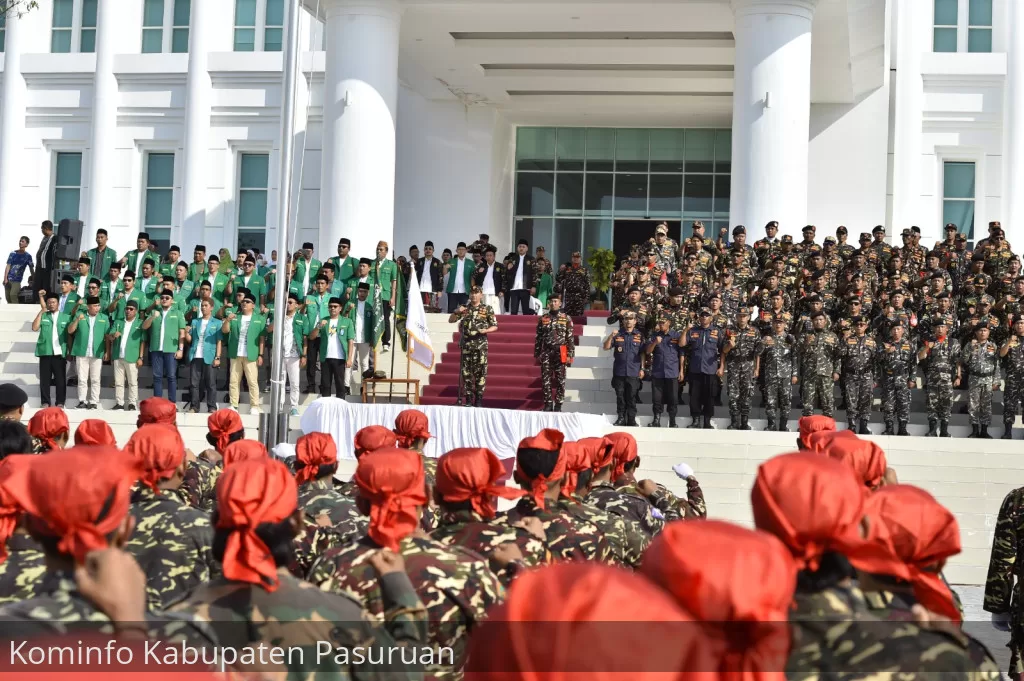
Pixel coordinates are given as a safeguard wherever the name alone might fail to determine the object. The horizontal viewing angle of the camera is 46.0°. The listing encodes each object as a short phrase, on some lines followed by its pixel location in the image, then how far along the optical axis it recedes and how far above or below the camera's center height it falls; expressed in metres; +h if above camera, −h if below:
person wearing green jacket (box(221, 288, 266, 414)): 17.97 +0.09
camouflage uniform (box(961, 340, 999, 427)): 15.95 +0.01
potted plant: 27.58 +2.20
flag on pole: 17.97 +0.37
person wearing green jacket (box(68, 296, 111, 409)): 18.17 -0.04
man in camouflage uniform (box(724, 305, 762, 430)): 16.48 +0.01
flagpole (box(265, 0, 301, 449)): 13.95 +1.81
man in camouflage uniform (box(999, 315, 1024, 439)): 15.98 -0.07
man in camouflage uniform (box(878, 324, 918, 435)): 16.12 -0.03
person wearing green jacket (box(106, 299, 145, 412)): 18.09 -0.09
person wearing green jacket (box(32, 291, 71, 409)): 18.31 -0.03
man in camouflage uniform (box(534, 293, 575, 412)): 17.28 +0.18
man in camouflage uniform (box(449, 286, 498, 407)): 17.58 +0.25
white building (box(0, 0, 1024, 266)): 25.61 +5.79
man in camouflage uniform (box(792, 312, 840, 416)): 16.42 +0.09
